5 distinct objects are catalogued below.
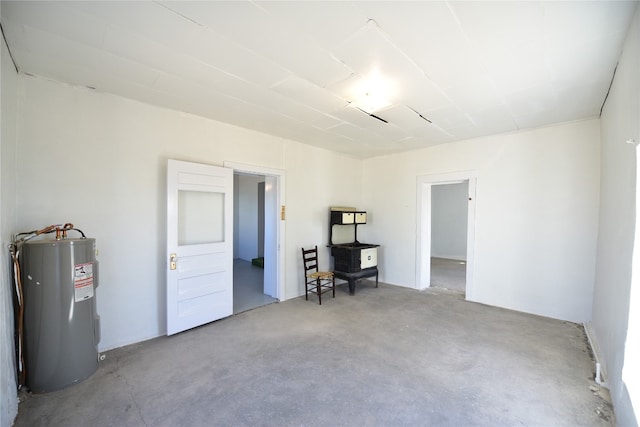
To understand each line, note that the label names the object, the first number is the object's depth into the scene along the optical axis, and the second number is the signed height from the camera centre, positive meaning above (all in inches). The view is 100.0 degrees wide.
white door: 120.8 -18.0
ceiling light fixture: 99.0 +46.5
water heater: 82.9 -33.5
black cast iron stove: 188.1 -30.7
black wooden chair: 172.9 -45.2
